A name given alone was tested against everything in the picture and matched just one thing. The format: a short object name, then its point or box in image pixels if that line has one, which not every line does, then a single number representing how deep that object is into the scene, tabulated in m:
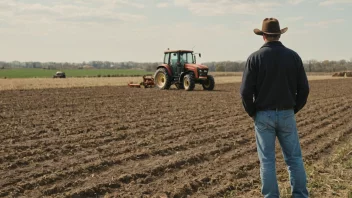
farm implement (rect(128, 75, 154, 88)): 23.97
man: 4.00
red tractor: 21.02
